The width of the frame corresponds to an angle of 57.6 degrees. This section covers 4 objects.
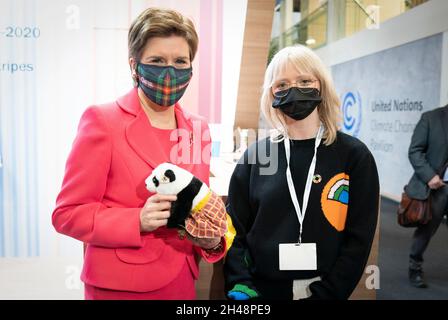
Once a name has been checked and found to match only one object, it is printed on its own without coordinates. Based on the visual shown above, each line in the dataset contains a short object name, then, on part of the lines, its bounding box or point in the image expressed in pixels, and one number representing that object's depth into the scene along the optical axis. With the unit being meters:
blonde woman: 1.31
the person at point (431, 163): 3.09
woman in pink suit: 1.06
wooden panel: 3.19
